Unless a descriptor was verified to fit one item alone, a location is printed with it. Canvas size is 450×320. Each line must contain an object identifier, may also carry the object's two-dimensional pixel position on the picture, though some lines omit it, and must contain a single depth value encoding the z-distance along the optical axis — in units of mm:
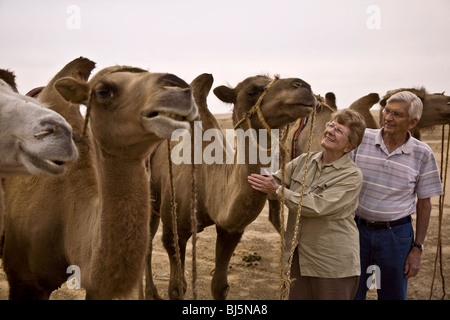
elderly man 4055
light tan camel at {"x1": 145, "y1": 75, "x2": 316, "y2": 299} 4262
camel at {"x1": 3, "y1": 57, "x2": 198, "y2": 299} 2777
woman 3504
